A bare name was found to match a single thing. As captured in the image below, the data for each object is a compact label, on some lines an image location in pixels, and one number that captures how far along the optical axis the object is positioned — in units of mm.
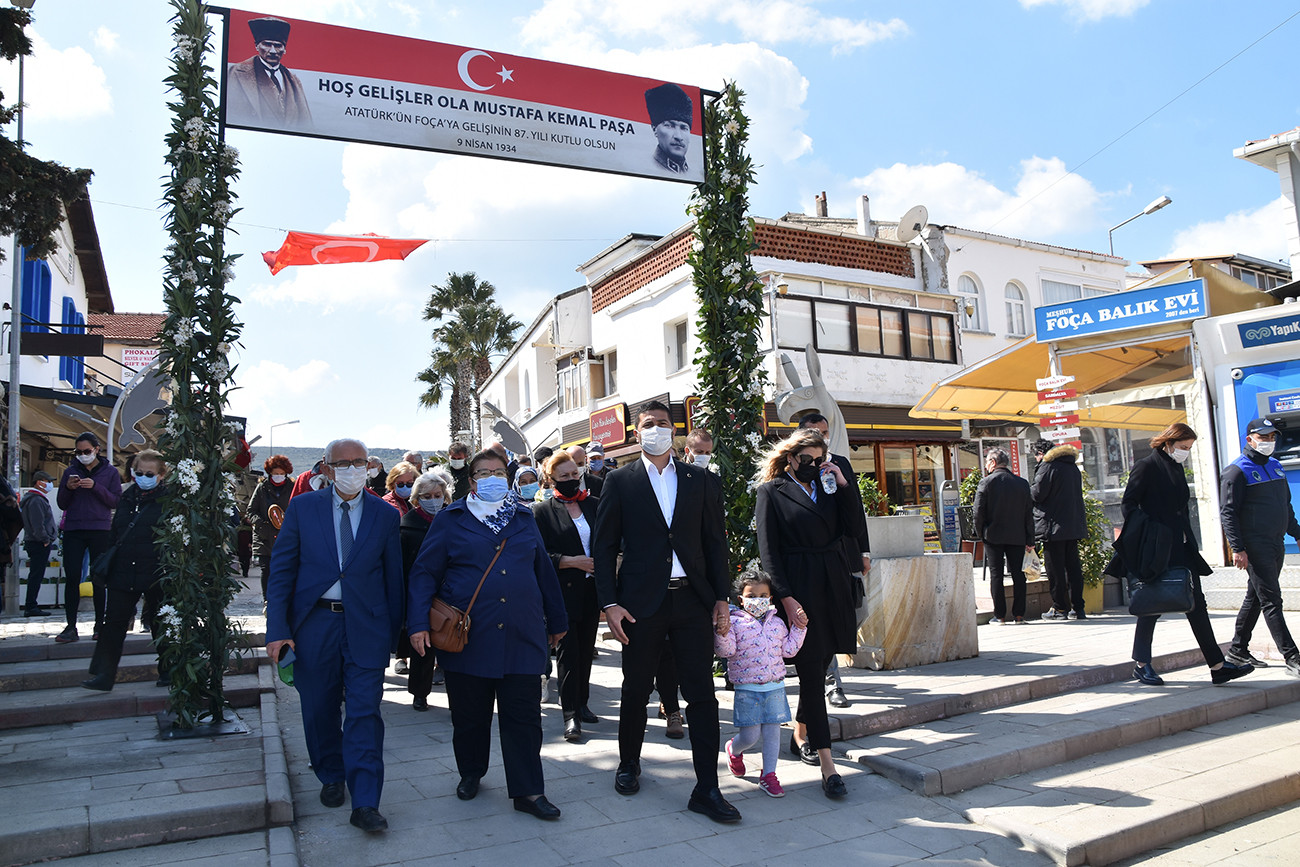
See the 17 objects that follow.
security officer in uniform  7008
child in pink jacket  4828
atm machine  11945
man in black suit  4691
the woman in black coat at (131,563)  6598
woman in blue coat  4609
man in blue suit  4645
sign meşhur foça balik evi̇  13008
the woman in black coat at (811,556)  5031
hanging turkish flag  15555
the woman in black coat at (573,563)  6145
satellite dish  25250
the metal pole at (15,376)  14180
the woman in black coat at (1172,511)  6988
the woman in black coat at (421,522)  6816
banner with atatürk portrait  6793
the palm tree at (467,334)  40688
